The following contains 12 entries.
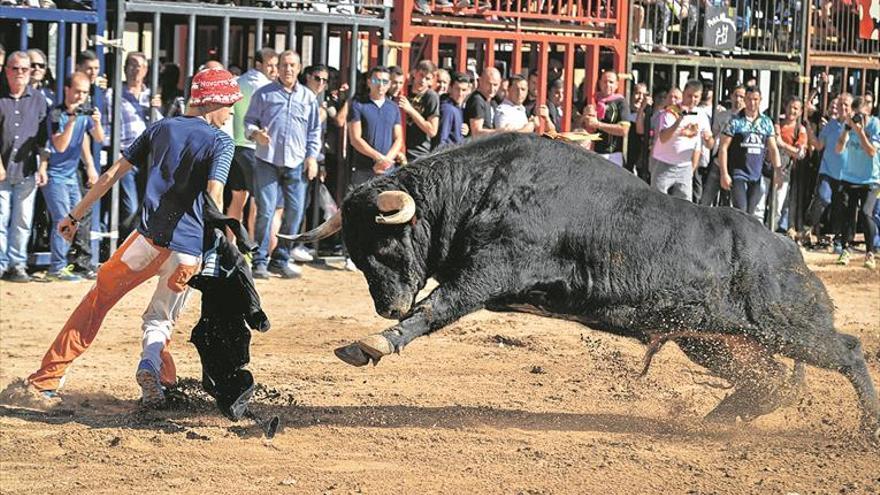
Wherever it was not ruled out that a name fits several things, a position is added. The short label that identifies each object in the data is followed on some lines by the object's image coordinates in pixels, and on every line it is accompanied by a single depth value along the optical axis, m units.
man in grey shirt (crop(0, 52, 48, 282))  12.00
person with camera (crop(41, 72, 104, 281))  12.30
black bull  7.75
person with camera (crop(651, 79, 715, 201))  15.53
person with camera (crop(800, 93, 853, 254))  17.20
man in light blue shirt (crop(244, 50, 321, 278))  13.15
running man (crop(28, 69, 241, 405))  7.93
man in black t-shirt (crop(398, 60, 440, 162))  13.87
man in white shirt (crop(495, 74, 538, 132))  14.19
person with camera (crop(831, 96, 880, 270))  17.05
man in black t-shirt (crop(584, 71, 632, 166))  15.17
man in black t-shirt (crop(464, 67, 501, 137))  14.09
